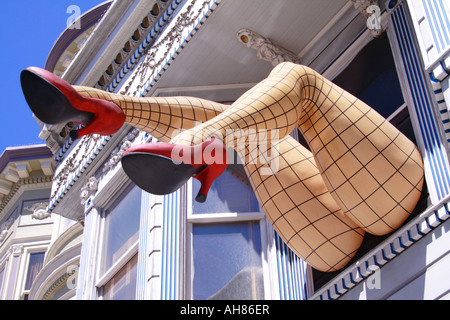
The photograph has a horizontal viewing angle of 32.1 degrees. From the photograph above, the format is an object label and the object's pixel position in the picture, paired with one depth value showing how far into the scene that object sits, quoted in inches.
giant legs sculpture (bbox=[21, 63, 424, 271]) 163.5
